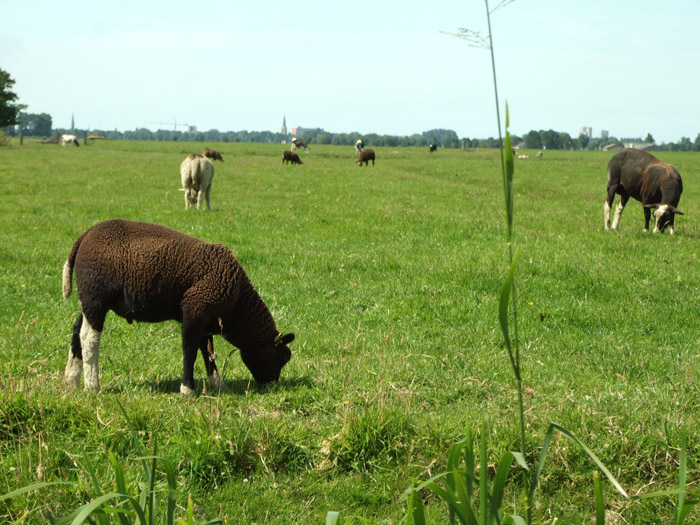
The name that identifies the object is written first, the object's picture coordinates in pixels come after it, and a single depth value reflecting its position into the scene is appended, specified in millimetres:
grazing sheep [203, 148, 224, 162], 51666
